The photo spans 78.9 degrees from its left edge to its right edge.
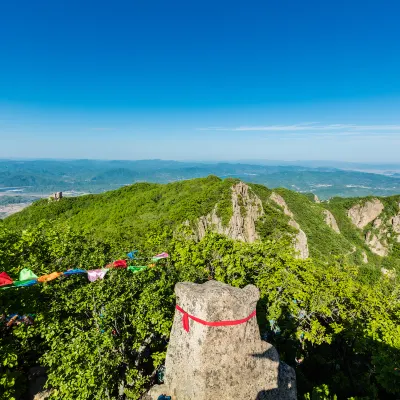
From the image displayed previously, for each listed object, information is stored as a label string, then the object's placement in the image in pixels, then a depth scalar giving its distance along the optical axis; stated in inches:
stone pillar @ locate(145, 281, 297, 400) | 279.6
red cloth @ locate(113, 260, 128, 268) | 463.8
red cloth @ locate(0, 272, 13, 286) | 344.1
